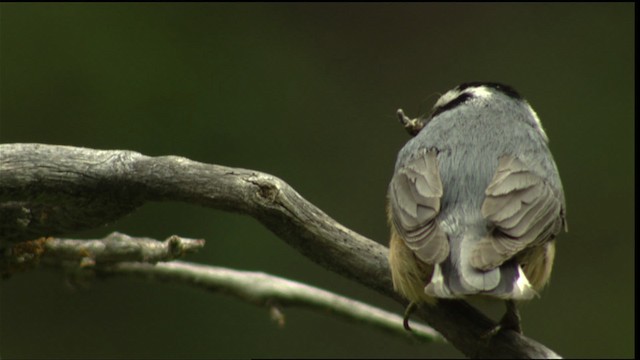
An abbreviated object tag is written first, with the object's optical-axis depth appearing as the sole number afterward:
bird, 6.07
